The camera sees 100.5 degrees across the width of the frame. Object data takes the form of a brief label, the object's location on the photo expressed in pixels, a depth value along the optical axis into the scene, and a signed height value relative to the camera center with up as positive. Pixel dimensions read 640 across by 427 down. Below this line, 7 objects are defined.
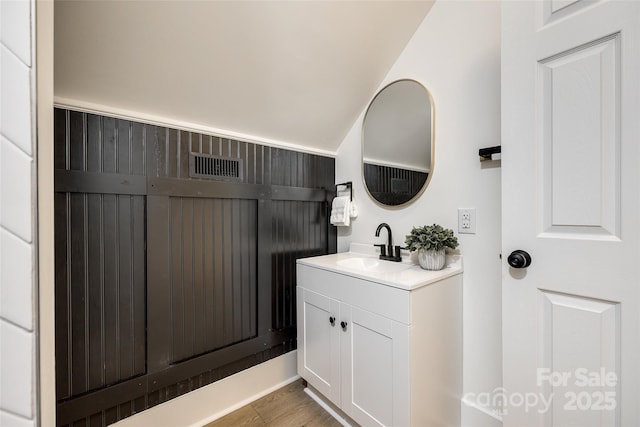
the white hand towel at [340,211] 1.99 +0.01
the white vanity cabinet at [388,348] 1.17 -0.67
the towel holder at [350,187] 2.08 +0.20
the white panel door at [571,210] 0.84 +0.00
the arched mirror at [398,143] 1.64 +0.47
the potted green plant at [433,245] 1.42 -0.18
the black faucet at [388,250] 1.72 -0.25
